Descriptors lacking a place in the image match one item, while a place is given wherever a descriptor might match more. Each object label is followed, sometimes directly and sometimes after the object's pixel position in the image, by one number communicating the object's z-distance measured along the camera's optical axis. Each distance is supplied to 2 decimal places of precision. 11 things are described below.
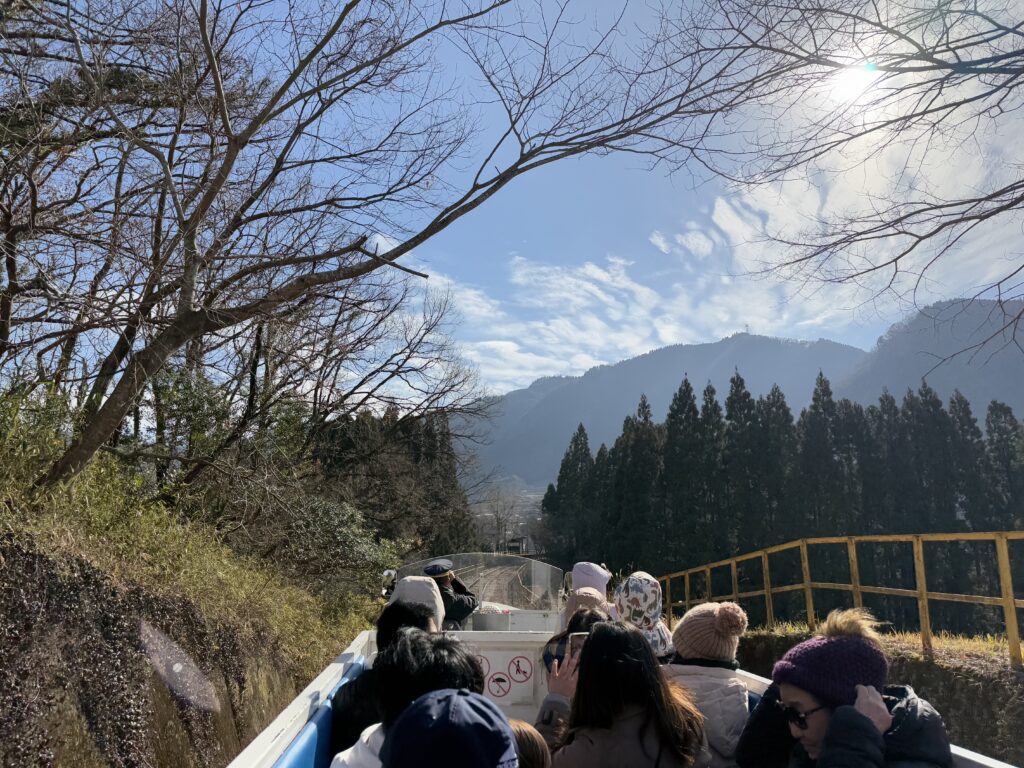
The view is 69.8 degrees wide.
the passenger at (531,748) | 2.28
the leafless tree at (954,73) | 4.35
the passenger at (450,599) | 5.99
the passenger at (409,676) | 2.24
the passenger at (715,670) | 3.05
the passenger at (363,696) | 3.24
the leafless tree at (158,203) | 5.52
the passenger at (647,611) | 3.98
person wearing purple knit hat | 2.07
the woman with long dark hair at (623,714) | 2.42
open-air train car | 2.64
